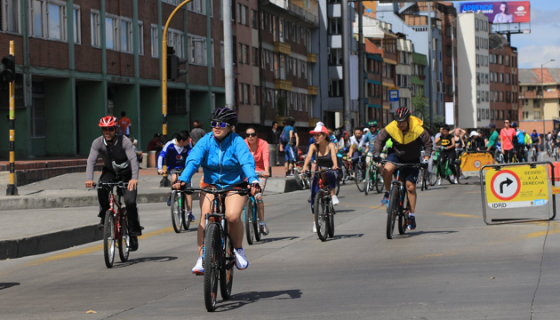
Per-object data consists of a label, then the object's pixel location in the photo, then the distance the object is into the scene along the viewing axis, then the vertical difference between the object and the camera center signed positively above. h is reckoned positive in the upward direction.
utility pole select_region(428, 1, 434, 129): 67.50 +4.75
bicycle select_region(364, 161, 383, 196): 28.09 -0.76
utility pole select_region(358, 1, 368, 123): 49.12 +3.50
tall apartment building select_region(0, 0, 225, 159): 38.03 +3.43
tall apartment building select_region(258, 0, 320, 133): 74.44 +6.60
